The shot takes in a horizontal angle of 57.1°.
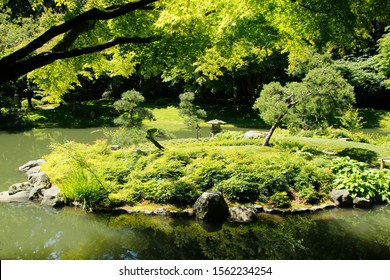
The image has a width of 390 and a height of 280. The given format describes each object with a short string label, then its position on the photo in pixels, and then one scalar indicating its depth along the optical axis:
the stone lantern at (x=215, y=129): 18.78
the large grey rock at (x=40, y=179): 10.47
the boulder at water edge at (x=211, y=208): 8.41
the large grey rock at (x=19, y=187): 10.40
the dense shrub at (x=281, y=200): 9.16
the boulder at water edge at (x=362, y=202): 9.38
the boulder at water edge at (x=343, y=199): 9.41
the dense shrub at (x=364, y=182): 9.71
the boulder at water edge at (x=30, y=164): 13.63
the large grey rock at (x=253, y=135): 16.40
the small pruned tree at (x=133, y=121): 11.03
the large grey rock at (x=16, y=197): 9.98
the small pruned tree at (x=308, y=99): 12.60
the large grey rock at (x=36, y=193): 10.01
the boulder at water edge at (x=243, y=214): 8.37
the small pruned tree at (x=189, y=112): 14.73
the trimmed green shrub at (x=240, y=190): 9.41
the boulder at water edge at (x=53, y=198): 9.44
